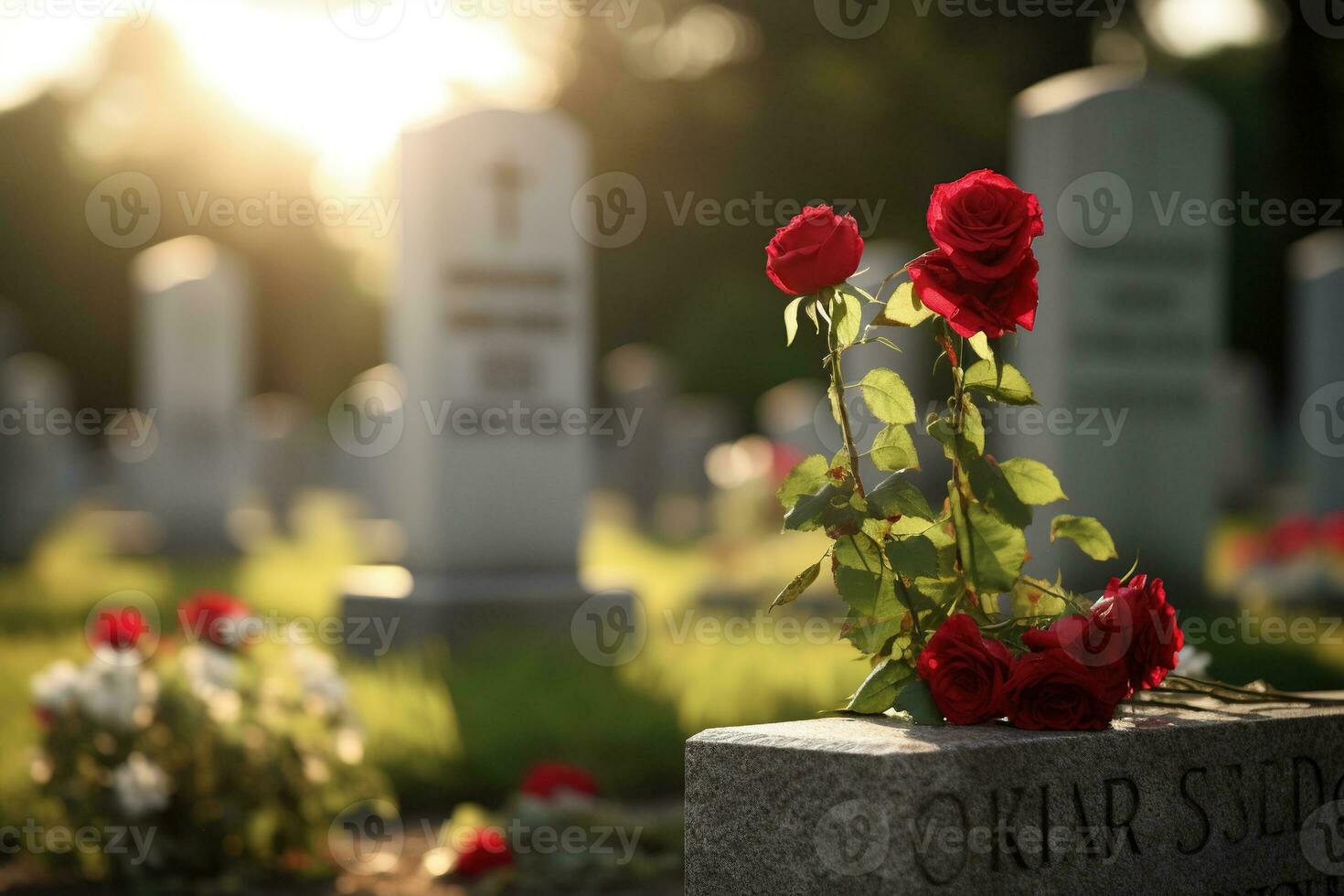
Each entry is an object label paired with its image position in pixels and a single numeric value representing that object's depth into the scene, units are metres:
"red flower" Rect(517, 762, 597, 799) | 4.22
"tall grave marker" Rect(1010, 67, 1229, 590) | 7.43
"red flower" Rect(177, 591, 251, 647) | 4.10
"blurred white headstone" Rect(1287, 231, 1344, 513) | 10.12
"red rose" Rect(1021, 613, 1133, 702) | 2.19
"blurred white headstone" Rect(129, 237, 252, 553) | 13.07
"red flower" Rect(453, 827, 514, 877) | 3.93
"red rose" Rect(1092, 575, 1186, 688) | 2.21
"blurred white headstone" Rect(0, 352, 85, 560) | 13.60
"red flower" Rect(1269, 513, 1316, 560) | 8.88
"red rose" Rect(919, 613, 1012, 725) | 2.15
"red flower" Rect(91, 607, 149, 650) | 3.95
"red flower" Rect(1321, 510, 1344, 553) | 8.60
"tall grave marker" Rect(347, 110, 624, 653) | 7.62
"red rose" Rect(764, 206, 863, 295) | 2.17
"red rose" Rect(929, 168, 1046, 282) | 2.12
